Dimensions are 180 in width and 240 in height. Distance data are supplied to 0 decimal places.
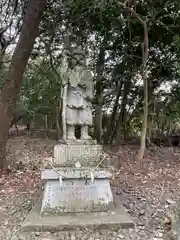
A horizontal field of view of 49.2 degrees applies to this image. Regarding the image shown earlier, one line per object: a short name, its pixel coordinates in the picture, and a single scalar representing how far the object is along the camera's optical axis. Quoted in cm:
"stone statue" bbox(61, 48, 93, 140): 263
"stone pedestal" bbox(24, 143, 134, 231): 234
